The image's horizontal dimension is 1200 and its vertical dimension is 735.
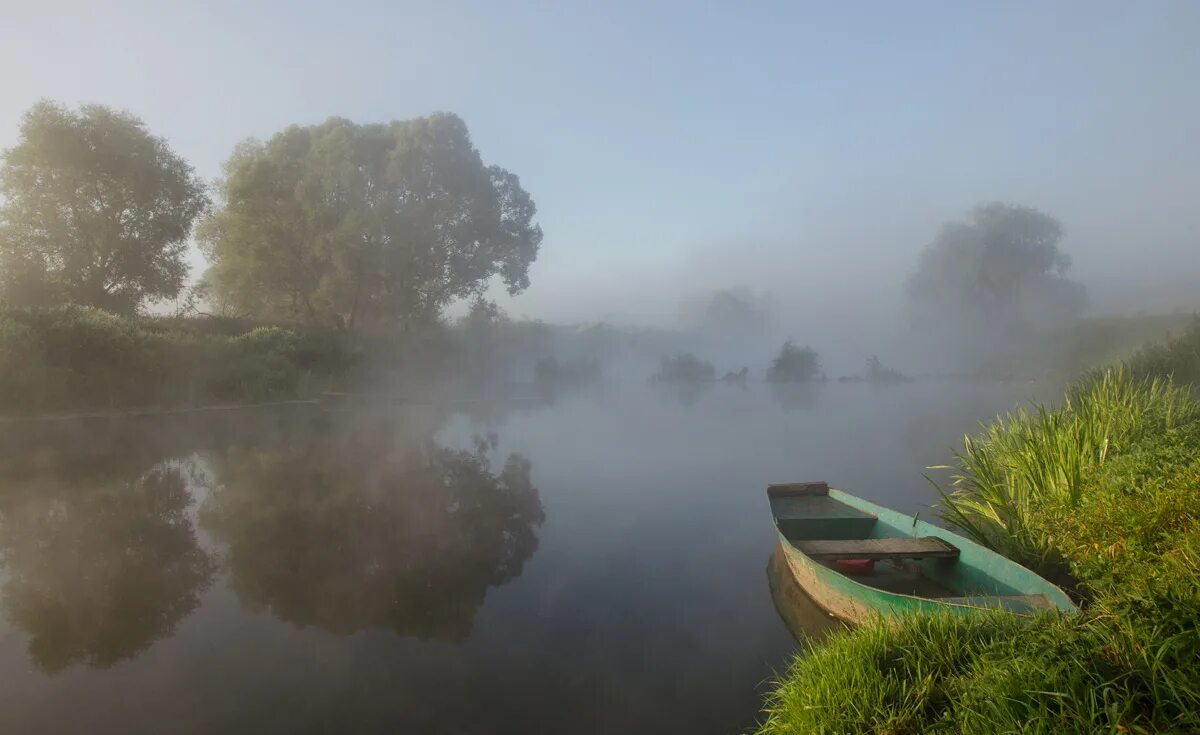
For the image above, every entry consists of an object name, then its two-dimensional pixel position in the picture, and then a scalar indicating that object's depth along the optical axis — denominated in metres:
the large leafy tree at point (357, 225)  32.56
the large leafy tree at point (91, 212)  24.42
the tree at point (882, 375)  74.31
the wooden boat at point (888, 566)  4.85
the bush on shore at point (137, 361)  16.89
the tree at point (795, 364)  73.50
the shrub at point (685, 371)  77.56
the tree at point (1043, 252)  62.47
